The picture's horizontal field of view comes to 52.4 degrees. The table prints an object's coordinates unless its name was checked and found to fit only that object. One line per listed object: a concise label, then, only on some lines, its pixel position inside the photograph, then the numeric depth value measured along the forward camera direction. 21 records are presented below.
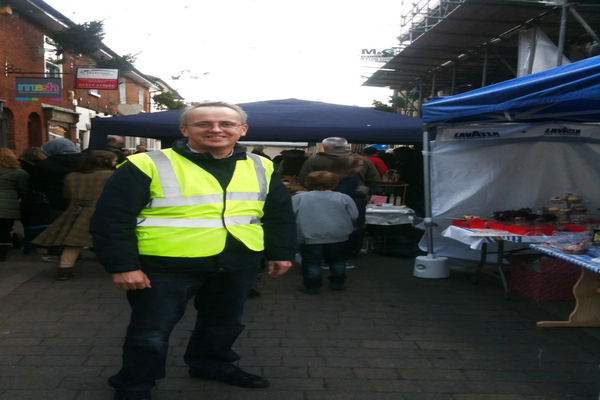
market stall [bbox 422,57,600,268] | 7.08
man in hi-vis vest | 2.92
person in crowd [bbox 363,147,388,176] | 9.57
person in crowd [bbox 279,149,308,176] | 9.88
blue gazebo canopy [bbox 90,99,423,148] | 8.99
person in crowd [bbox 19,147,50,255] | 8.11
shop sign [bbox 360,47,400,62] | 19.32
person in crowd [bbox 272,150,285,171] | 11.97
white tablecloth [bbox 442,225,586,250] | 5.47
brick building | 16.30
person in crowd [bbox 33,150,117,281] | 6.64
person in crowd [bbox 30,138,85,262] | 7.65
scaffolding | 12.25
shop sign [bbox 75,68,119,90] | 17.22
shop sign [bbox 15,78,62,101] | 15.46
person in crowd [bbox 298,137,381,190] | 7.59
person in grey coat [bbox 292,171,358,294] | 6.21
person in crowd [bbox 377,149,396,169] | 11.03
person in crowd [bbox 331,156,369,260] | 7.28
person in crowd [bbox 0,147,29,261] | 7.49
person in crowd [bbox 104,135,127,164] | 8.86
